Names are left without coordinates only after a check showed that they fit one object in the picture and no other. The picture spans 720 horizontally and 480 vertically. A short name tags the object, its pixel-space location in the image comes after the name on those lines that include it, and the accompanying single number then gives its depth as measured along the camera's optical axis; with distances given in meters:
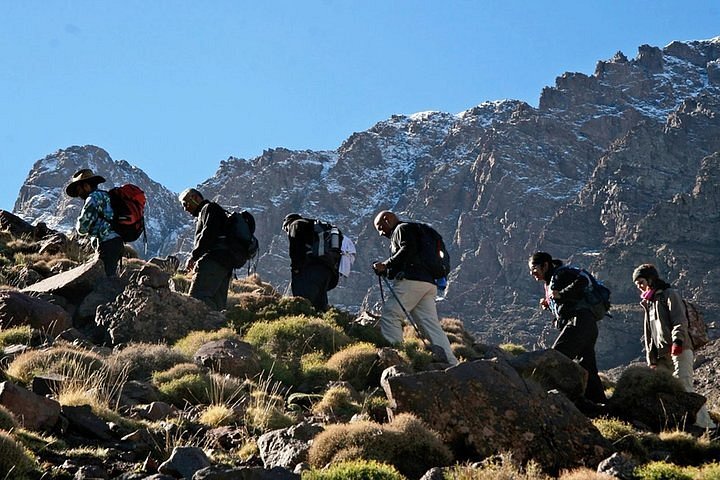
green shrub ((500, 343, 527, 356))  20.66
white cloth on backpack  15.51
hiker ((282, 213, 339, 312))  15.31
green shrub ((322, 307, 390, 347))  14.32
